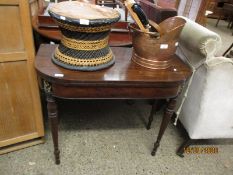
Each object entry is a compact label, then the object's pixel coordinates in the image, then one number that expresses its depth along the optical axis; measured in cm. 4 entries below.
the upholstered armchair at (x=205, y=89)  112
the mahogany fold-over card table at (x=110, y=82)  91
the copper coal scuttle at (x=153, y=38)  97
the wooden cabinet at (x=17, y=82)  95
